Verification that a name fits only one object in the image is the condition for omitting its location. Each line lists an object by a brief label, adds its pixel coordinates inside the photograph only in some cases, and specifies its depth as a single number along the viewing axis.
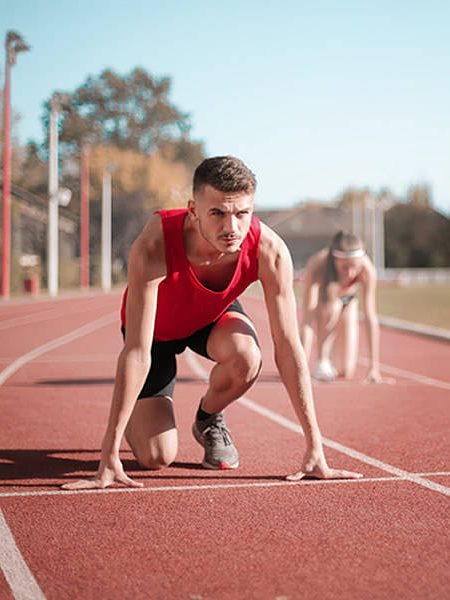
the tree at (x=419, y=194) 107.92
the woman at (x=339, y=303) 10.72
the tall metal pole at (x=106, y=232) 55.69
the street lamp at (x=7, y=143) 35.00
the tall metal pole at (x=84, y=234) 52.62
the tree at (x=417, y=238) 83.75
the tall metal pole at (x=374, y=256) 68.31
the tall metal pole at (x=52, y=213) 42.31
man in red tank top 4.78
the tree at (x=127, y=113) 68.38
